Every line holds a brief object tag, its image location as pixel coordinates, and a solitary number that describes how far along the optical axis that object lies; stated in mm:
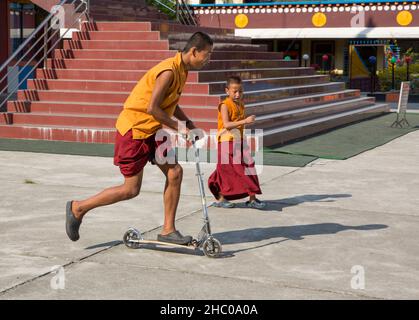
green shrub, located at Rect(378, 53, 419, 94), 32438
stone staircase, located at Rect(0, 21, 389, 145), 14883
